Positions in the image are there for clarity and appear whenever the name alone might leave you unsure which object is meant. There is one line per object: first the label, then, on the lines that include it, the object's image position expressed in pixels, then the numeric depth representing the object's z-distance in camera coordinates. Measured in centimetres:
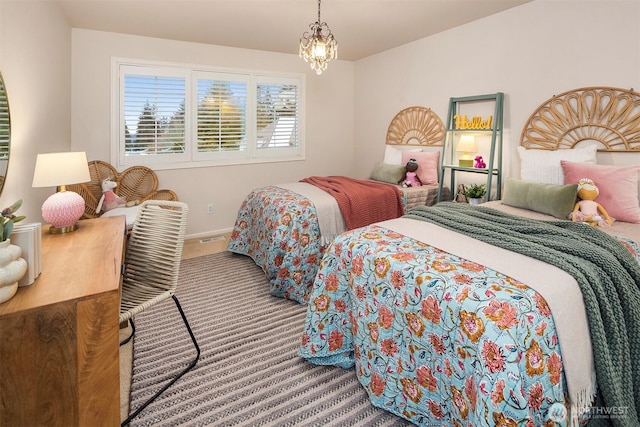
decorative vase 117
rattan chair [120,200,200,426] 204
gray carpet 175
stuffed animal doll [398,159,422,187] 423
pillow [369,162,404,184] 434
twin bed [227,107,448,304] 301
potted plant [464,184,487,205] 375
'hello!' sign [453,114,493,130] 375
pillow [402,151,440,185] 429
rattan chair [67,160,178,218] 390
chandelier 282
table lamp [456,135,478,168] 391
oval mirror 182
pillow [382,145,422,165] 458
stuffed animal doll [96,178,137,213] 385
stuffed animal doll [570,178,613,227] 244
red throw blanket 333
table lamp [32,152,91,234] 202
